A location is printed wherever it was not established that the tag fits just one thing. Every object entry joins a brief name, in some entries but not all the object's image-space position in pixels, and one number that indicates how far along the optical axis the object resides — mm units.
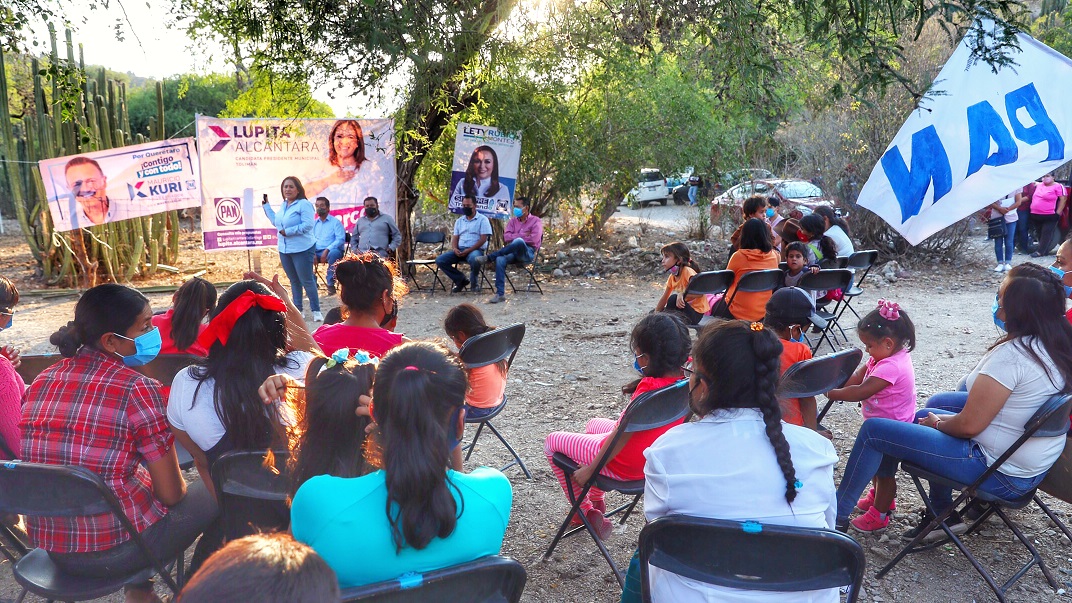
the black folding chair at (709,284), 6163
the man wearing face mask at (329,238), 9586
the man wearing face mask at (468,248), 10031
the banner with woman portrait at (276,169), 10031
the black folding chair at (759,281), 6121
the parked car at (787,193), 11883
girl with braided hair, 2047
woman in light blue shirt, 8141
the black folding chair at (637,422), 2771
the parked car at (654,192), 24312
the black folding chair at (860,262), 7676
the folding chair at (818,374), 3305
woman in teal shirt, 1775
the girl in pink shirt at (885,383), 3477
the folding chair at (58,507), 2129
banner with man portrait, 9680
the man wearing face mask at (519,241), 9586
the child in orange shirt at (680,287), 6422
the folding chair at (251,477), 2357
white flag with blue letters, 4023
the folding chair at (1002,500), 2707
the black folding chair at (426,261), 10266
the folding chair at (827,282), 6402
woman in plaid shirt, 2400
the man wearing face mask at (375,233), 9789
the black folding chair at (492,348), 3669
